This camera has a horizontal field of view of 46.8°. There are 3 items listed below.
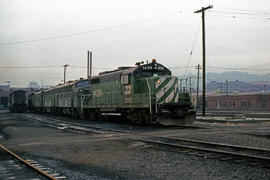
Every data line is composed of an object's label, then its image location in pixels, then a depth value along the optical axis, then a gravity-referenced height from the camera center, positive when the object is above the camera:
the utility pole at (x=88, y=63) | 52.55 +6.29
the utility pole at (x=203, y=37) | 28.36 +5.82
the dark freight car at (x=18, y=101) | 50.09 -0.26
